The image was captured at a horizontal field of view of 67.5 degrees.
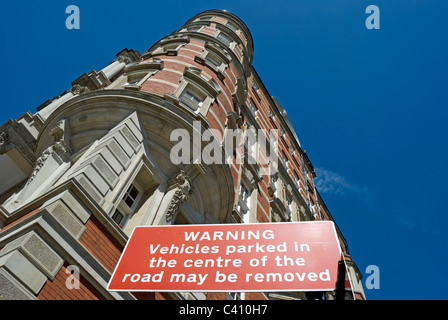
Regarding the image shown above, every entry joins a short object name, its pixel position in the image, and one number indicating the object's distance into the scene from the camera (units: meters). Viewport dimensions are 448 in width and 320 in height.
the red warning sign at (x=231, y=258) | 3.09
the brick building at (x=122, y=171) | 5.51
